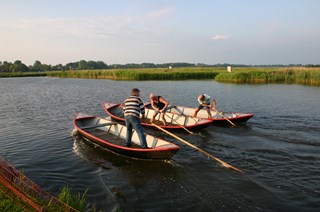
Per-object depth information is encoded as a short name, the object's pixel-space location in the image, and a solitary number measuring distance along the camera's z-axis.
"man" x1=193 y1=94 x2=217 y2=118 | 14.50
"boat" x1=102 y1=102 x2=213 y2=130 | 12.95
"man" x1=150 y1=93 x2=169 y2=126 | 12.86
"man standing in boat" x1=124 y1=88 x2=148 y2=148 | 9.20
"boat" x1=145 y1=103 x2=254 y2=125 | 14.38
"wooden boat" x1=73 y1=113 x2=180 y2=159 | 9.09
